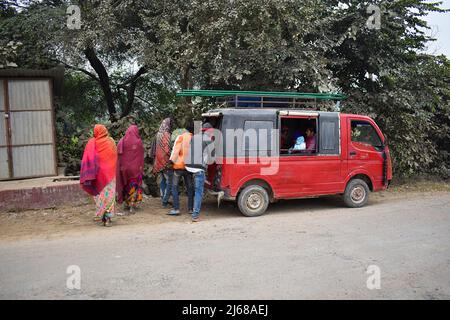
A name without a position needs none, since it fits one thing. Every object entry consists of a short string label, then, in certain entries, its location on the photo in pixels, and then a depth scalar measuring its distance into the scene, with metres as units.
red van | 7.49
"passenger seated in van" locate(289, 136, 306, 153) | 8.01
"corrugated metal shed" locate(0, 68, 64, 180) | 8.52
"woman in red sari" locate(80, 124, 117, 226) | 6.75
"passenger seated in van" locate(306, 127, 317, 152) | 8.06
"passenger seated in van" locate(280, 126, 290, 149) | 8.58
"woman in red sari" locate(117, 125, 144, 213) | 7.59
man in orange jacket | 7.50
